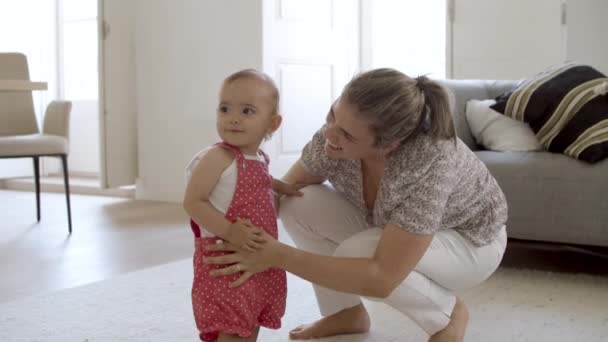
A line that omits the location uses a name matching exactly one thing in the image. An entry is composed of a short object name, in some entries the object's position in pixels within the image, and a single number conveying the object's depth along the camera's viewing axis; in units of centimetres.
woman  129
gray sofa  236
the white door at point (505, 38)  393
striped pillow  244
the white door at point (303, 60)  413
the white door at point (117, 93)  449
